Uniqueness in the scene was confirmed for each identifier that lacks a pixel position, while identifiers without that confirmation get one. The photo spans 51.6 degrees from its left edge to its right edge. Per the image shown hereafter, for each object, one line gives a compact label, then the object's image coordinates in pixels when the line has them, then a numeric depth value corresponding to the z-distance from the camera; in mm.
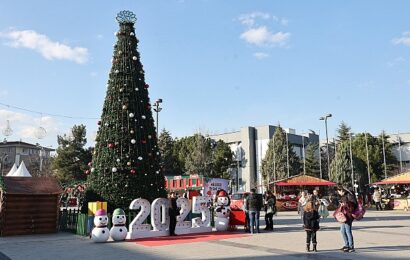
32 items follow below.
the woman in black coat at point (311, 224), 11166
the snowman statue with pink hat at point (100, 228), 13827
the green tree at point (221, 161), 60091
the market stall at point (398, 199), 30938
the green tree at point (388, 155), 64562
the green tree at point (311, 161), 65812
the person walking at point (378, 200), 31328
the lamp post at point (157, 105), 26886
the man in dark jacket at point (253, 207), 15781
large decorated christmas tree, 16219
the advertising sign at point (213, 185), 25859
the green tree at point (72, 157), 44750
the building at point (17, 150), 87438
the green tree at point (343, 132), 70500
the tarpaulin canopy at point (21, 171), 23827
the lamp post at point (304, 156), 59931
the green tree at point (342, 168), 51281
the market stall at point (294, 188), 33562
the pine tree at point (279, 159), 62594
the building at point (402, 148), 73250
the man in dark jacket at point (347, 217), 10961
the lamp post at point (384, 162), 58106
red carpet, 13562
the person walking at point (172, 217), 15516
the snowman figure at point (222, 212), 16797
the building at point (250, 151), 74125
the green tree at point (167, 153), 58781
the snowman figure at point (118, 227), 14180
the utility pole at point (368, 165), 57000
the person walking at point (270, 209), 17156
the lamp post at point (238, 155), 76056
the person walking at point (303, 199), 18822
